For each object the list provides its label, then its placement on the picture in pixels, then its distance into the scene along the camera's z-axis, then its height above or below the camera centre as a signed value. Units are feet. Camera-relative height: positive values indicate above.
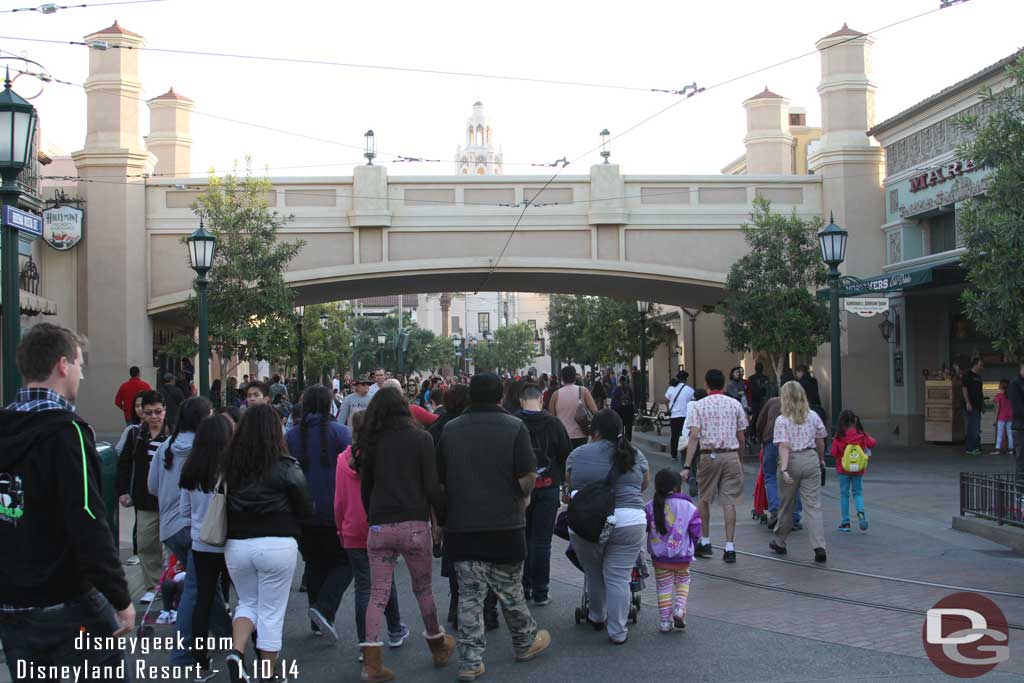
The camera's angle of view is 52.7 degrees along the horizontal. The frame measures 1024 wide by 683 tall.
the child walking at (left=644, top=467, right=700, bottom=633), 24.86 -4.33
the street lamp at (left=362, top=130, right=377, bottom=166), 85.10 +18.47
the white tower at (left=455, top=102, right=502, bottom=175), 464.65 +104.77
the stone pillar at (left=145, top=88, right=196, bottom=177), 103.86 +24.29
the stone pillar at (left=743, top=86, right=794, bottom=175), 103.71 +23.29
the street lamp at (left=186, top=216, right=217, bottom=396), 56.52 +5.76
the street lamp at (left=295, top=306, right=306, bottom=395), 103.50 +2.84
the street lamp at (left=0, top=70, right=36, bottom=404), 28.66 +6.08
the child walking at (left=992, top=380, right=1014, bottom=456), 66.64 -3.51
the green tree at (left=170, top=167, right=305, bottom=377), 77.14 +7.08
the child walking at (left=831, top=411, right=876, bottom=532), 37.78 -2.96
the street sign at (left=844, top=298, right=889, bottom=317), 62.44 +3.59
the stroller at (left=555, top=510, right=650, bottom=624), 25.45 -5.39
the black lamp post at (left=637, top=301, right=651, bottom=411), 101.91 +3.43
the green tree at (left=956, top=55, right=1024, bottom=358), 35.19 +4.72
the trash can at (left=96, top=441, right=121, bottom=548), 31.42 -3.18
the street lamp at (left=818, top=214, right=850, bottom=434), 58.95 +6.10
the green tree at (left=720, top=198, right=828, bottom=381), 72.54 +5.27
